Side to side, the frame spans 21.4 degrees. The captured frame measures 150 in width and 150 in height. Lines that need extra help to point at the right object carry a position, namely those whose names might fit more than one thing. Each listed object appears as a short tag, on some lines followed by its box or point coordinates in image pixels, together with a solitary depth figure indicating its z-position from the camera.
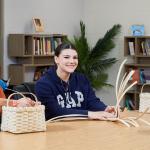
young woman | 3.01
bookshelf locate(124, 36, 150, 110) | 6.90
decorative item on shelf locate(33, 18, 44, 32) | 6.62
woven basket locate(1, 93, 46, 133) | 2.25
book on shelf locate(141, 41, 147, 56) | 6.91
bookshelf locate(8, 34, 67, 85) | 6.41
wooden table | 1.98
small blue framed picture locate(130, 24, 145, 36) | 6.93
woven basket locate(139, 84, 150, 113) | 3.25
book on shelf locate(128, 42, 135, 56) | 7.00
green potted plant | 7.11
